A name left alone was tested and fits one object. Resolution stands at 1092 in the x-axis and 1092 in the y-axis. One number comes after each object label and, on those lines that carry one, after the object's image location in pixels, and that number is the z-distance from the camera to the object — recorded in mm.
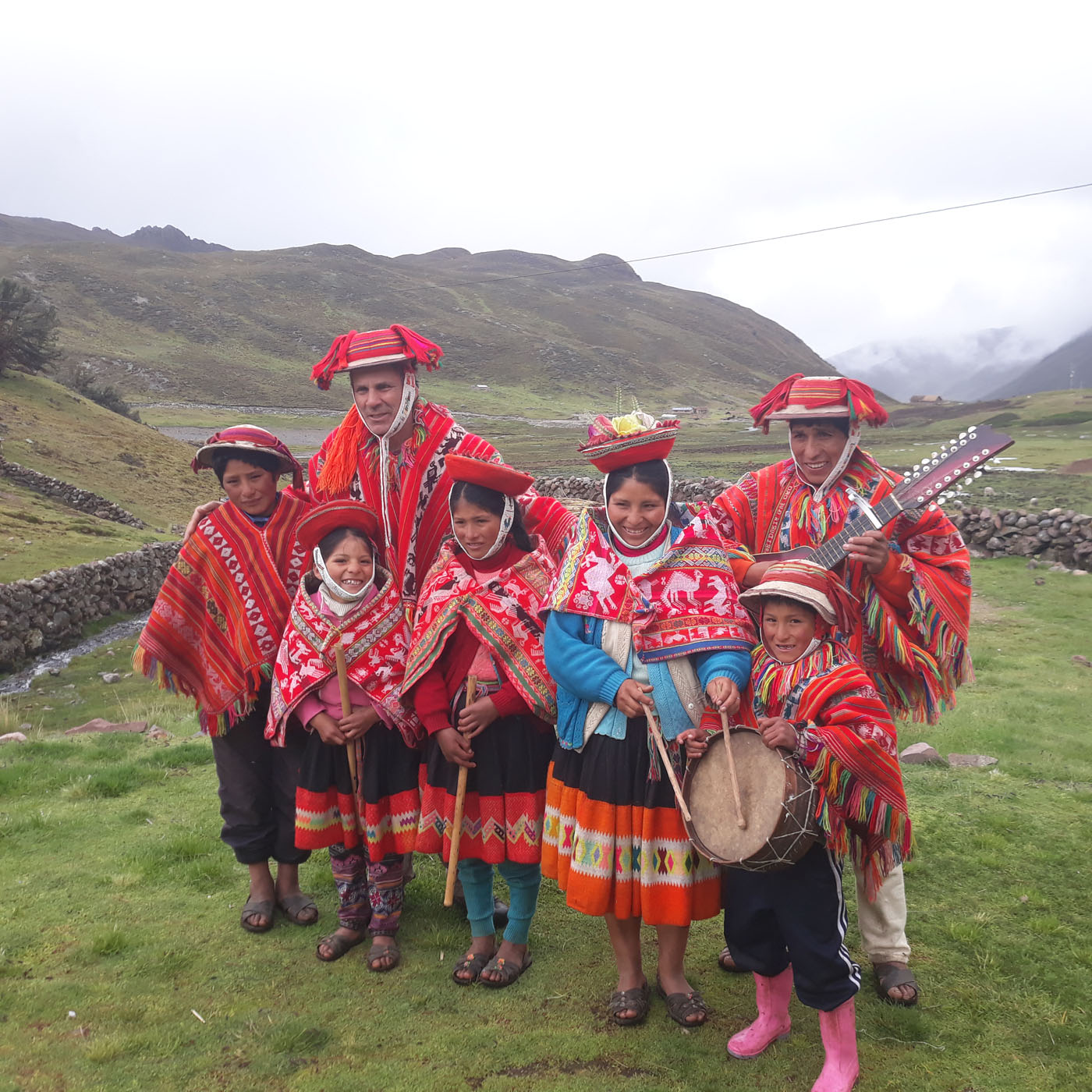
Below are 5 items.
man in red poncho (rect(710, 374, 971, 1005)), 3174
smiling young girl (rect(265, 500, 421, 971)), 3592
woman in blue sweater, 3008
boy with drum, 2717
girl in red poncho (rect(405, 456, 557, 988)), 3377
